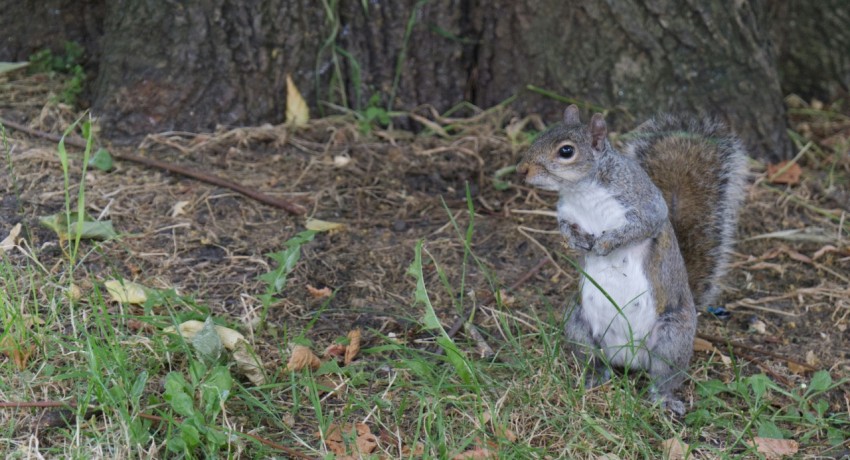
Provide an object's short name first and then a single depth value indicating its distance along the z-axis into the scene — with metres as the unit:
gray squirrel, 4.49
